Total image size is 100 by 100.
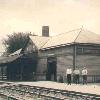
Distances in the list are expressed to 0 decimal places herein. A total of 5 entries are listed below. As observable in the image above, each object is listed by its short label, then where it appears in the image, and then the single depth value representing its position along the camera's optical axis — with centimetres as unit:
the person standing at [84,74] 2801
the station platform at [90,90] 2031
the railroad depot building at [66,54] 3372
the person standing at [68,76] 2872
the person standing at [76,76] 2959
